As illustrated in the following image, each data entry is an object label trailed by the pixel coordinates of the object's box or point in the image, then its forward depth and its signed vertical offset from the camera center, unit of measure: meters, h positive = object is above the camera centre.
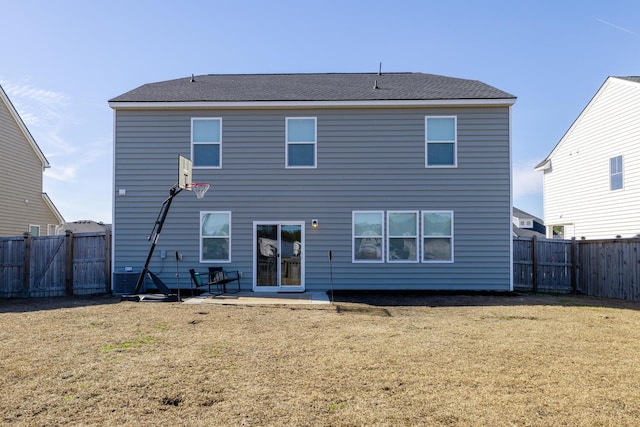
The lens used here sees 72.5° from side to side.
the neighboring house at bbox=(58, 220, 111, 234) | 30.62 +0.81
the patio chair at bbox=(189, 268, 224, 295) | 10.72 -1.19
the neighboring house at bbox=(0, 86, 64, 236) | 16.92 +2.32
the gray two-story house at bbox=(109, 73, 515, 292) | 12.09 +1.38
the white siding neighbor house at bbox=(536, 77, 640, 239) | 14.88 +2.75
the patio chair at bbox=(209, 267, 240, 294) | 11.32 -1.04
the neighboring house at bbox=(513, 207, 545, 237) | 38.84 +1.53
